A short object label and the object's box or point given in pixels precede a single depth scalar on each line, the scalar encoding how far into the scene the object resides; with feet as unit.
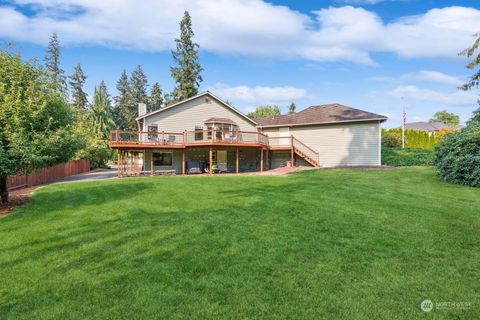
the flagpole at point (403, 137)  104.38
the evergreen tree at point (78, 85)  190.92
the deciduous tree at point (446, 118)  214.48
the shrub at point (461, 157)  37.50
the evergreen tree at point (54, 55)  179.11
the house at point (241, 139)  67.77
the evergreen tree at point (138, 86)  220.64
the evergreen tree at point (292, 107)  177.17
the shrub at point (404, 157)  72.74
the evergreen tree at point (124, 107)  204.64
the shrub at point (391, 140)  99.86
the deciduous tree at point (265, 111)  194.80
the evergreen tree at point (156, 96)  221.46
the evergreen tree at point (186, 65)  138.31
